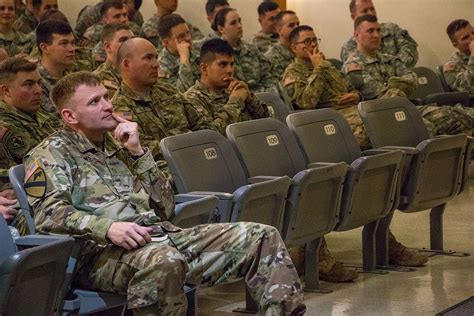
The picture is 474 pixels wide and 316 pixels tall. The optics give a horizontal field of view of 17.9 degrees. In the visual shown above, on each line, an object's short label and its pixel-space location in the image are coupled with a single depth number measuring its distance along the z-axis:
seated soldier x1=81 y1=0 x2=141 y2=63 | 10.41
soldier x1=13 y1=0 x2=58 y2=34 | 10.94
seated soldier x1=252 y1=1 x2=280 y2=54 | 12.94
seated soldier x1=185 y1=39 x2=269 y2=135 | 8.16
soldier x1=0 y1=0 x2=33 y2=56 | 10.13
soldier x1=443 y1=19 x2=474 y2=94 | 12.23
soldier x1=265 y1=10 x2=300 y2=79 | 11.92
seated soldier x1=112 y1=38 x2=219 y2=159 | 7.55
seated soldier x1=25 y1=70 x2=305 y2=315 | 4.94
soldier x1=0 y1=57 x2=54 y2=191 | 6.48
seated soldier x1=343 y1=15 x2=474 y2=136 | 10.78
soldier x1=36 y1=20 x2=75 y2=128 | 8.19
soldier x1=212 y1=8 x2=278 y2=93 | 11.33
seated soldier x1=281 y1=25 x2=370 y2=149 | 10.23
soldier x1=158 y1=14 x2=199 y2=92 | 10.32
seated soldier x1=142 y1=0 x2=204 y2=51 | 11.81
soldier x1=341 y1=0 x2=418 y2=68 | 12.87
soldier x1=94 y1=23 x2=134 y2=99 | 8.51
